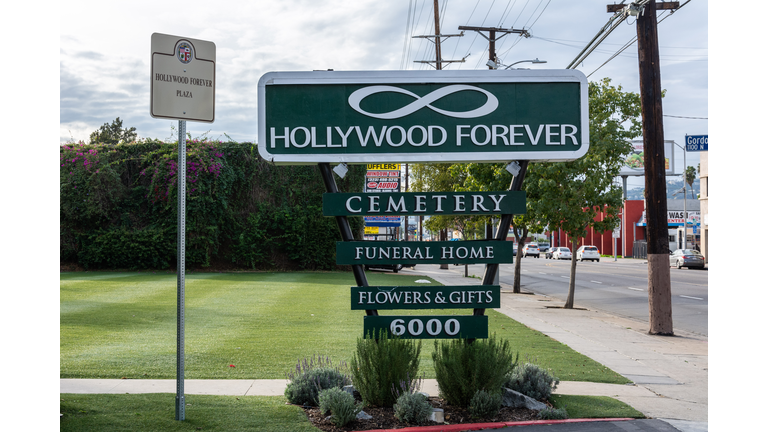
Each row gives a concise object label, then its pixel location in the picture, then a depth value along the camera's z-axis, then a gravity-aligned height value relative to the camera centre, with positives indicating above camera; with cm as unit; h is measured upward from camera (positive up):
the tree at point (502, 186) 1697 +144
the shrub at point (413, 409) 557 -177
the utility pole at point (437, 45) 3300 +1061
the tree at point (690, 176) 7430 +695
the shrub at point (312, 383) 625 -171
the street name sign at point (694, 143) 3347 +502
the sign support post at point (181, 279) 550 -50
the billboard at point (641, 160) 7212 +856
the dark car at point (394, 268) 3164 -228
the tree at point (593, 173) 1562 +153
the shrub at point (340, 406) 546 -172
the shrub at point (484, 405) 575 -178
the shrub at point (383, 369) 591 -146
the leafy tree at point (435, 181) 3020 +250
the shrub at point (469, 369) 589 -146
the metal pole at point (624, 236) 6506 -93
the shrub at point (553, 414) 582 -190
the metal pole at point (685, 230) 5082 -19
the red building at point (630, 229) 6506 -13
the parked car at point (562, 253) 5609 -255
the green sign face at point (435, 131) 647 +111
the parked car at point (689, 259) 3866 -211
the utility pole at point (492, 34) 2625 +897
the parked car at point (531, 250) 7041 -277
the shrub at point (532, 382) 641 -174
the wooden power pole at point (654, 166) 1220 +133
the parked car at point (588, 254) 5292 -241
